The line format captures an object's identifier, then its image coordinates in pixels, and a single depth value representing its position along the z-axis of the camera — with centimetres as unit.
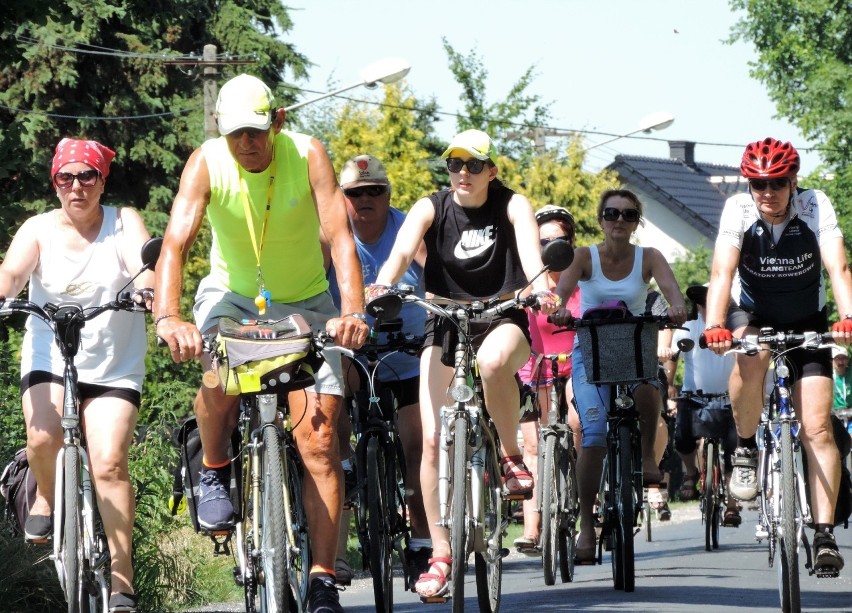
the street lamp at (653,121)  5591
